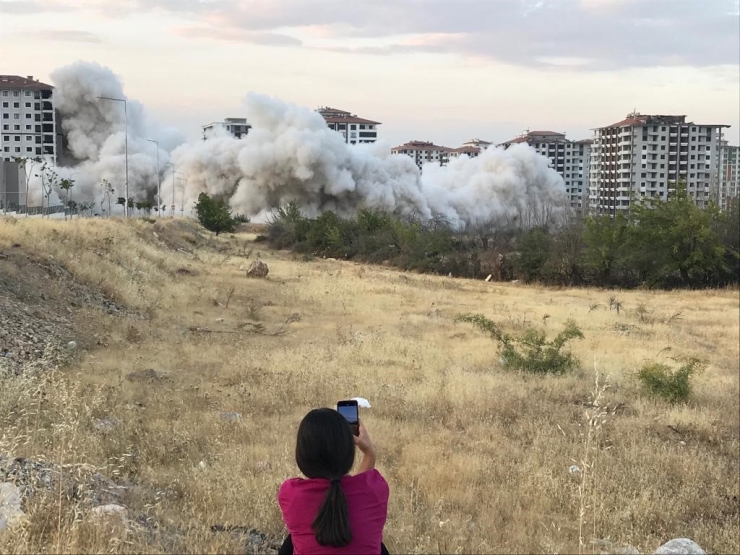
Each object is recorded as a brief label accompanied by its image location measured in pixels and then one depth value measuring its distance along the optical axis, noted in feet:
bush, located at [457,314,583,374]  36.81
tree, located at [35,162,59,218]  169.30
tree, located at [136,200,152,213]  187.68
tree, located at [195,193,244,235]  158.30
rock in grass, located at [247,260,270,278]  79.66
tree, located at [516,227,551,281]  99.09
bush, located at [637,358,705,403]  31.55
